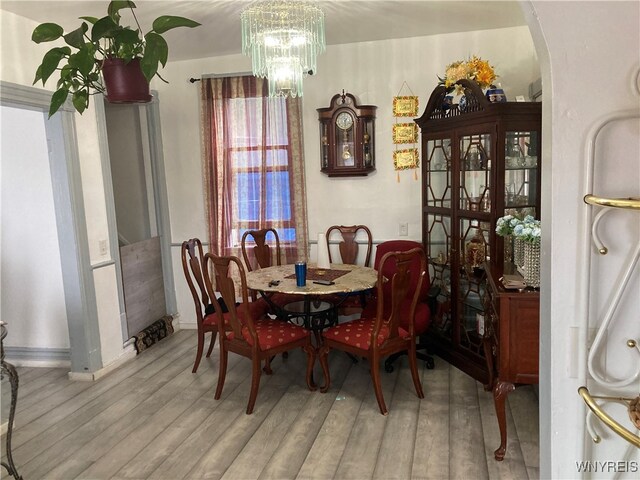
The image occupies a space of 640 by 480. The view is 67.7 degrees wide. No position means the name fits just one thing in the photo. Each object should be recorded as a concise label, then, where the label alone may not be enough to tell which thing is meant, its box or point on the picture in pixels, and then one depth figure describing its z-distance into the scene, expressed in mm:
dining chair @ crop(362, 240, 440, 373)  3408
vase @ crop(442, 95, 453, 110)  3413
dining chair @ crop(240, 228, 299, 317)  4098
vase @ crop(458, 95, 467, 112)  3223
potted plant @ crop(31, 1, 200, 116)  2014
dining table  3092
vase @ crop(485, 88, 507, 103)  3041
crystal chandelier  2727
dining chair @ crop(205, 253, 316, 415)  2855
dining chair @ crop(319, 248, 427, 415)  2744
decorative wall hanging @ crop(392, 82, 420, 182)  3947
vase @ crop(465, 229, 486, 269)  3205
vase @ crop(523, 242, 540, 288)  2223
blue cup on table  3141
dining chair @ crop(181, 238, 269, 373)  3244
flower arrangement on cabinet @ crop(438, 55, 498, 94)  3172
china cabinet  2994
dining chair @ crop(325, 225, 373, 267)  4117
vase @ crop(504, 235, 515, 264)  2949
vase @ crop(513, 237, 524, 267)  2506
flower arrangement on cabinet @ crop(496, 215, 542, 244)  2283
